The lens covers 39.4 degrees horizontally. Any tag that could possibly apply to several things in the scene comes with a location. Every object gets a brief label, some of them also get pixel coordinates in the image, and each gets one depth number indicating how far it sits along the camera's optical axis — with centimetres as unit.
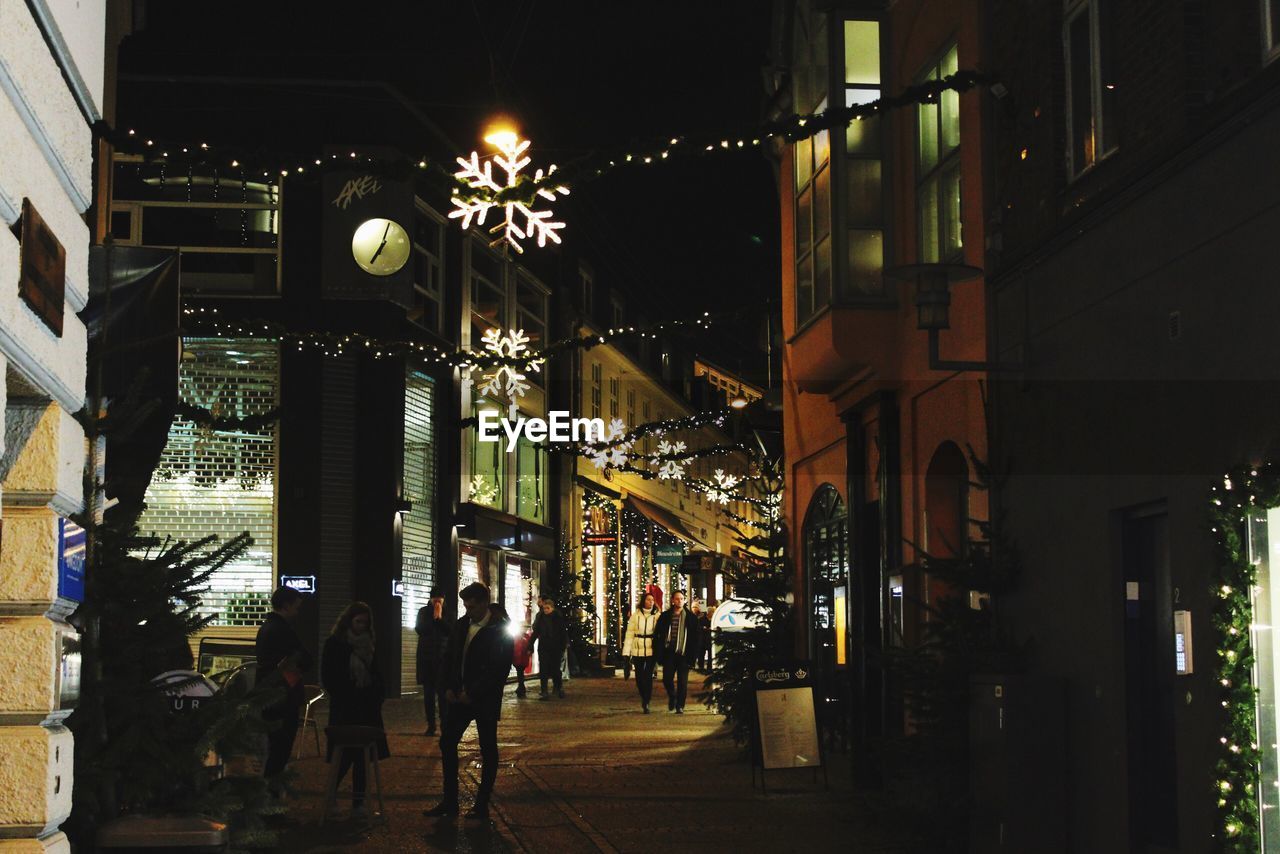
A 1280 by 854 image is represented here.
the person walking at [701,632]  3095
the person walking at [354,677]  1508
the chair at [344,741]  1455
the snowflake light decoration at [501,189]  1574
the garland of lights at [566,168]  1420
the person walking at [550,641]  3288
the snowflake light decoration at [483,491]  3981
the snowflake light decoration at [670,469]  3809
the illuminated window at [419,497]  3509
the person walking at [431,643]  2584
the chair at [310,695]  1983
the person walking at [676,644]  2909
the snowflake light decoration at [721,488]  3143
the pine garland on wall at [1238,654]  914
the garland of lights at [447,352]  2103
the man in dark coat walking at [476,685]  1483
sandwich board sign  1642
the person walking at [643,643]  3027
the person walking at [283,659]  1462
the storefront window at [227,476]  3198
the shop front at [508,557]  3922
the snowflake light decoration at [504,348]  3438
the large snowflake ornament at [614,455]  3488
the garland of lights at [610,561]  5294
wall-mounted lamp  1273
